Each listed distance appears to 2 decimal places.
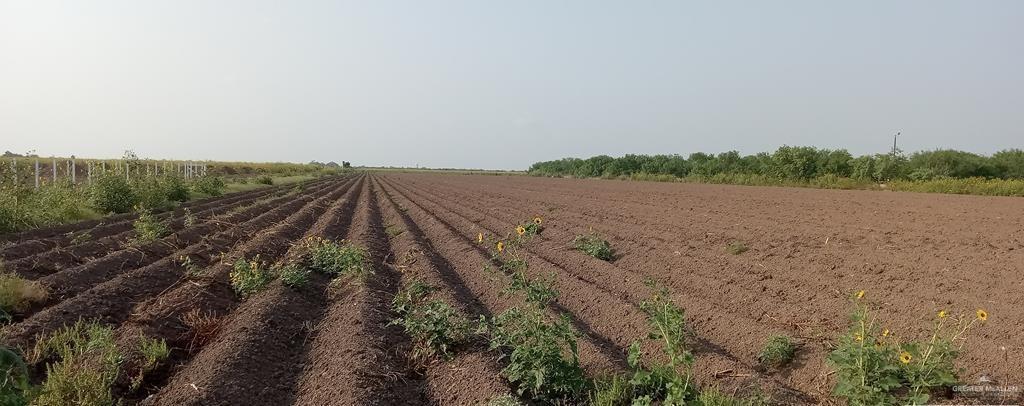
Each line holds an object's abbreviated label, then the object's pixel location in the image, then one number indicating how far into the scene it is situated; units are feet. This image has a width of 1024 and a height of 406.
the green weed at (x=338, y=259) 25.33
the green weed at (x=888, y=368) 11.68
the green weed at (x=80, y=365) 12.36
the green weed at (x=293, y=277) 23.71
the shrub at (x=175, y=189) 64.44
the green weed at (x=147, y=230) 32.22
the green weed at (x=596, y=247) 31.32
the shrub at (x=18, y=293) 19.29
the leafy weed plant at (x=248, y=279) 23.15
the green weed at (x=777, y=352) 15.85
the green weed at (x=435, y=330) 16.44
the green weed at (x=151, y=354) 15.46
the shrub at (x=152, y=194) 55.47
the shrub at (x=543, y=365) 13.24
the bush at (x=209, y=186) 76.48
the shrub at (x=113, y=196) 50.55
